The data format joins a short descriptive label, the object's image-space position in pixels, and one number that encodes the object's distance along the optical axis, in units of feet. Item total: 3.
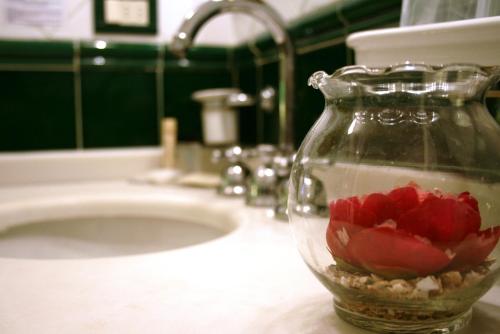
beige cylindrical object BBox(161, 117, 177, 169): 4.16
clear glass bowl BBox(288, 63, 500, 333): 1.09
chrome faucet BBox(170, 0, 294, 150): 2.75
